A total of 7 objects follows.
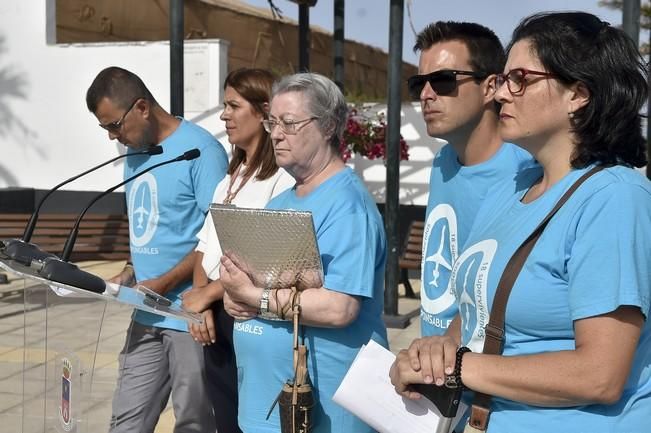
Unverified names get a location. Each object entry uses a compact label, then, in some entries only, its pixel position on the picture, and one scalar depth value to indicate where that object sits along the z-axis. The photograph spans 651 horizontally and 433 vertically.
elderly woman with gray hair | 2.41
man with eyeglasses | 3.36
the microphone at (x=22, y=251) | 2.38
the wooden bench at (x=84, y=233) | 8.80
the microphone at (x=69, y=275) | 2.17
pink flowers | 9.43
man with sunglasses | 2.48
